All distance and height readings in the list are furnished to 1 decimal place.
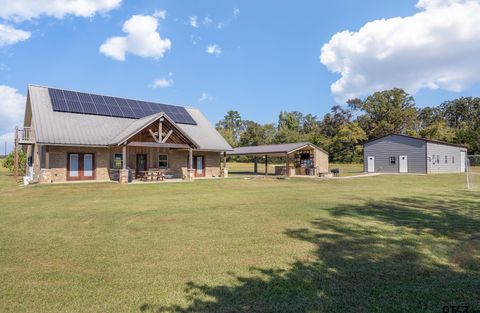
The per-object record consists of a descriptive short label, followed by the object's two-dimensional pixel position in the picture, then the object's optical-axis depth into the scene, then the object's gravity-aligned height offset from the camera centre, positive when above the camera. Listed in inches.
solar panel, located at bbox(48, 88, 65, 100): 1009.5 +237.2
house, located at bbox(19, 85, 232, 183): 858.1 +75.5
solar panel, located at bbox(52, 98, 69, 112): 954.0 +189.1
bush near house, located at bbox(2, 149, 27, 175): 1301.7 +28.7
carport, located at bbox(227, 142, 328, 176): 1253.6 +35.3
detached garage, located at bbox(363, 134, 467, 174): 1348.4 +45.9
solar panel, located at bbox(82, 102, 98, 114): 1016.9 +192.1
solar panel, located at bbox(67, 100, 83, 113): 987.3 +191.0
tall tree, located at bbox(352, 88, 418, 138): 2237.9 +374.1
